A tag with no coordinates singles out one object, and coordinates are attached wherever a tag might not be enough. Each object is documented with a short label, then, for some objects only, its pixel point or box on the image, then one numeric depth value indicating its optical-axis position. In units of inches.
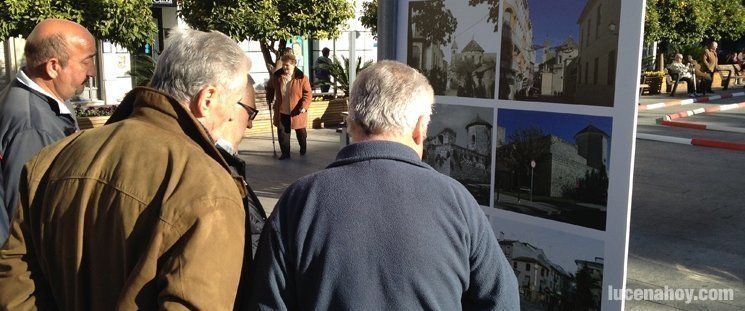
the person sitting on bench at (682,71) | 864.9
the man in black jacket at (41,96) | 111.3
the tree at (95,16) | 400.2
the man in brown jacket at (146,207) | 63.4
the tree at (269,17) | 519.2
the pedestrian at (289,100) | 409.7
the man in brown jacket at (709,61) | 864.9
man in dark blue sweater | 68.1
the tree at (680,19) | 853.2
